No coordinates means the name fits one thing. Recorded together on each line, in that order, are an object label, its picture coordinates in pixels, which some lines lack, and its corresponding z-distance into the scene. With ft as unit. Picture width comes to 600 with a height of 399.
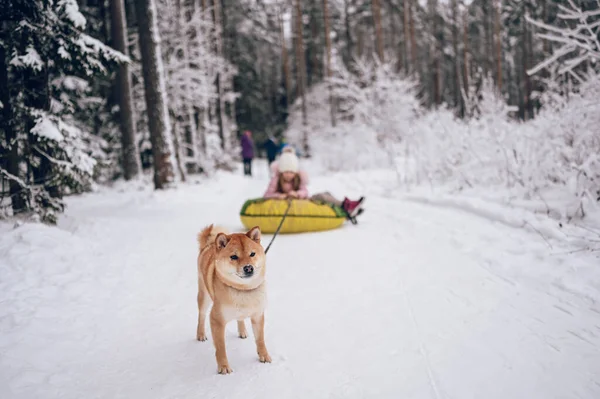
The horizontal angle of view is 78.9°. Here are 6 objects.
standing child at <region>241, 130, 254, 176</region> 59.62
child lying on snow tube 23.56
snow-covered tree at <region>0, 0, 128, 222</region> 18.29
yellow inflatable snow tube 21.61
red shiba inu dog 8.04
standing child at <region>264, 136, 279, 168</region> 63.26
